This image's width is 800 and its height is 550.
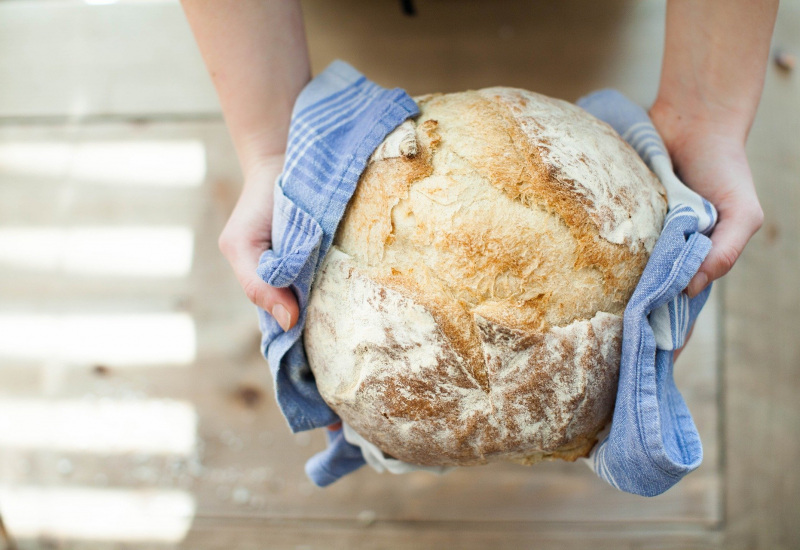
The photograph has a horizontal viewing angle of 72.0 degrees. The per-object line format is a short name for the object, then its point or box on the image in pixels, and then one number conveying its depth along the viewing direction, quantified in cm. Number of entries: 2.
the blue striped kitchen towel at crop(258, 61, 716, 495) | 80
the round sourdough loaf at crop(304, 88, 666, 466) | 78
